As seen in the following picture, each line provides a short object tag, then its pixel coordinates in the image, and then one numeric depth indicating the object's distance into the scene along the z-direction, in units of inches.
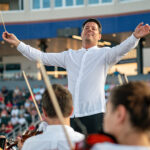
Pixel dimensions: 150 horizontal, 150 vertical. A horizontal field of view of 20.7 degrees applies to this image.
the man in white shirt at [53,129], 95.9
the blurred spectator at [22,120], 676.1
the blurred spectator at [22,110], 719.3
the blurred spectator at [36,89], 823.8
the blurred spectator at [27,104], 733.9
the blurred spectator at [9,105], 756.9
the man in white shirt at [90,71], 144.6
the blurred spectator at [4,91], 860.0
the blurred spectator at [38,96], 742.6
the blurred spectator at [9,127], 649.6
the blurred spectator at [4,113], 714.2
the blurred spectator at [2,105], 776.9
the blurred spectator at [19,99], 783.7
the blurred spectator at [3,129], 643.7
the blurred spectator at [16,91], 827.0
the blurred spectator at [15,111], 717.2
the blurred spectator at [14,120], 685.7
